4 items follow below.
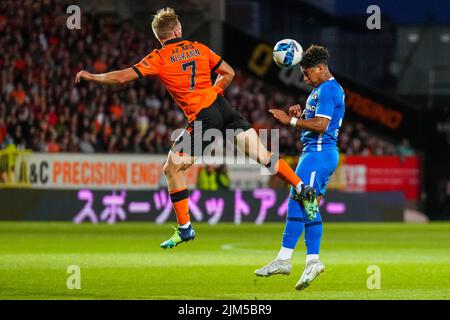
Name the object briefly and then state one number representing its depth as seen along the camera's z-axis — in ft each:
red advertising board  100.37
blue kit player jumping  35.73
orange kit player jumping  37.24
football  37.19
